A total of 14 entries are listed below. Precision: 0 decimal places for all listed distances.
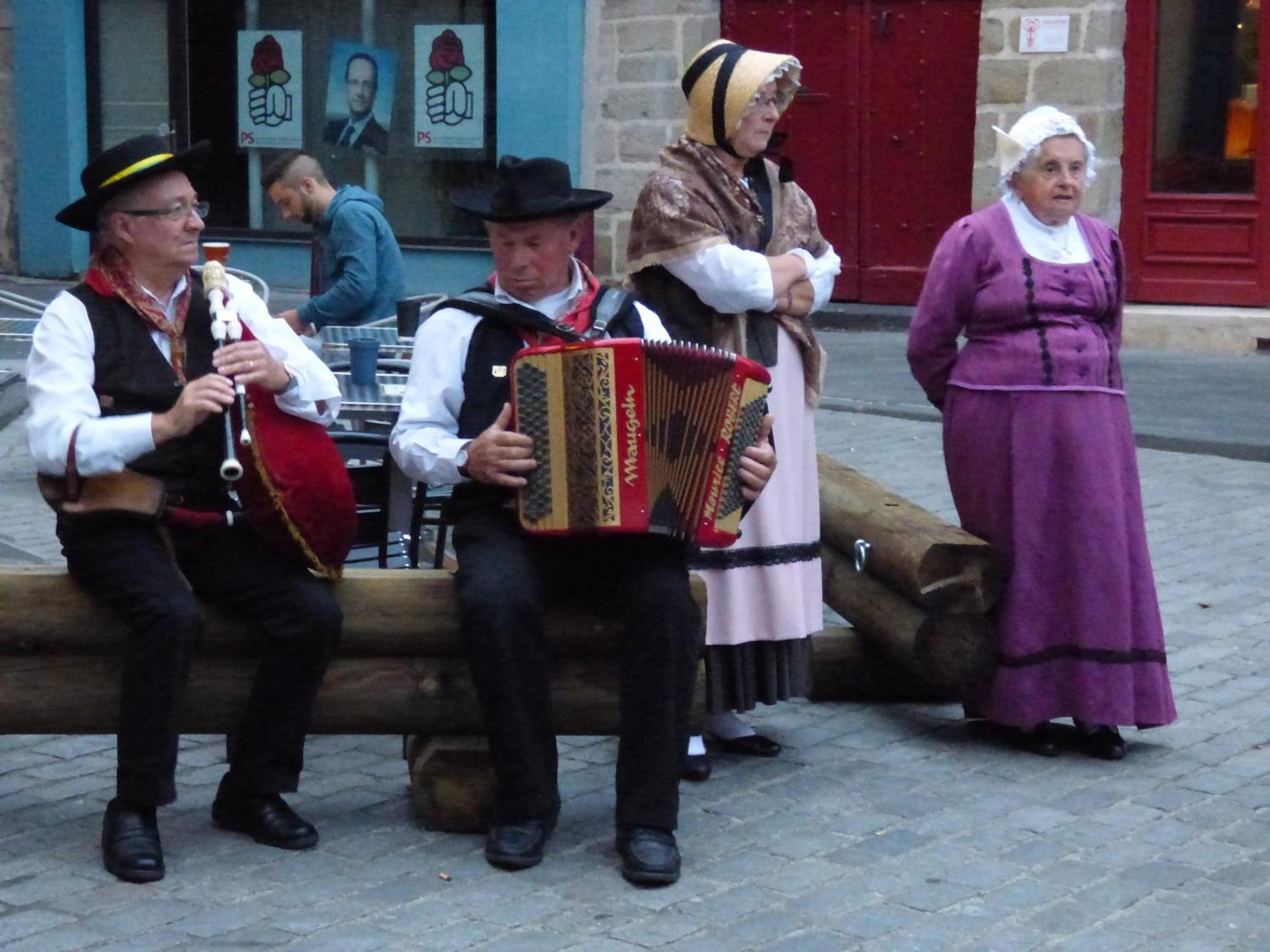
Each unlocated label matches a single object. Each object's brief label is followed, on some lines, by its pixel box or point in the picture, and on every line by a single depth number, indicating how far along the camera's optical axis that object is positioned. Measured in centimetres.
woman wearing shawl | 502
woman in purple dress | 526
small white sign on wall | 1310
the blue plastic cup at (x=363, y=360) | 589
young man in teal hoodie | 757
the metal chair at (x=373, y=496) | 570
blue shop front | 1523
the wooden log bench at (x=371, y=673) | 453
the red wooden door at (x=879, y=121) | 1393
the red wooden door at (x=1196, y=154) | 1316
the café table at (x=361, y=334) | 636
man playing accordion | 443
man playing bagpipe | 434
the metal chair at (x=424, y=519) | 514
